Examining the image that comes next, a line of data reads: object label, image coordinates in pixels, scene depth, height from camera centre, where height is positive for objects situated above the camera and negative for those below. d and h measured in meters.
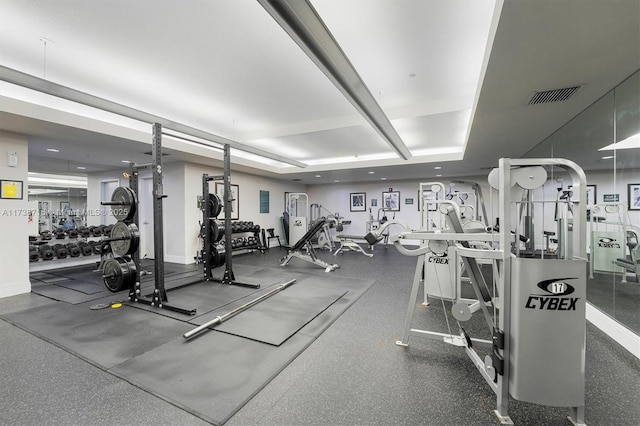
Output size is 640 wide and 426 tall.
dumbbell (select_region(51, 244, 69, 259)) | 4.99 -0.75
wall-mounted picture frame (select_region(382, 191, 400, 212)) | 10.04 +0.45
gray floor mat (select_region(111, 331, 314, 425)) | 1.70 -1.22
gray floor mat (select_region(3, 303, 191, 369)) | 2.30 -1.21
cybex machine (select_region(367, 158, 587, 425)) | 1.40 -0.56
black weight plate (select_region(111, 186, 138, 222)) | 3.44 +0.11
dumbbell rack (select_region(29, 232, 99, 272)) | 4.87 -0.75
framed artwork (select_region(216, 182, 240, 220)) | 7.70 +0.27
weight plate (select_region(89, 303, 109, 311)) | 3.29 -1.21
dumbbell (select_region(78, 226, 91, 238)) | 5.71 -0.45
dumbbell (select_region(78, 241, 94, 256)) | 5.27 -0.73
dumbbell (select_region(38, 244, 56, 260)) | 4.84 -0.75
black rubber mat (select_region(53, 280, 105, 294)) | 4.06 -1.21
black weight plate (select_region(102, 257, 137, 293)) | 3.30 -0.78
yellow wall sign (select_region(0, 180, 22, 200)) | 3.77 +0.33
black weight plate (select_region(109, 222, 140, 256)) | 3.39 -0.35
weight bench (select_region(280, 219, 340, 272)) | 5.68 -0.89
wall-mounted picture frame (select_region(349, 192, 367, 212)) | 10.56 +0.46
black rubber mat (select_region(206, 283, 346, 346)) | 2.63 -1.20
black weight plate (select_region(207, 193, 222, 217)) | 4.34 +0.12
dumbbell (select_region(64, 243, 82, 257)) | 5.16 -0.75
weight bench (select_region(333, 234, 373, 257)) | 7.66 -1.00
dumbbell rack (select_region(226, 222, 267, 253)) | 7.15 -0.76
